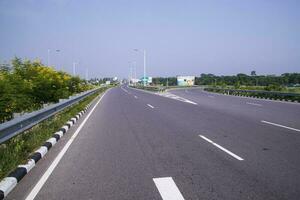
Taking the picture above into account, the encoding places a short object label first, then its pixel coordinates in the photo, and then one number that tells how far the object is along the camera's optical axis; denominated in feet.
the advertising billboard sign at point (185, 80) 449.89
